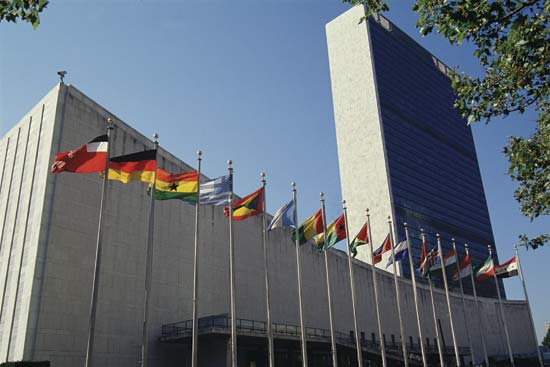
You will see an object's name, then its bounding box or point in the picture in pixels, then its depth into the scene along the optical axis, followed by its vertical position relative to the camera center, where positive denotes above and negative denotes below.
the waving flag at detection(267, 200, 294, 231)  28.11 +8.78
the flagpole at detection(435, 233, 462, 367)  40.97 +8.18
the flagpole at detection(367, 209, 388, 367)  32.46 +1.83
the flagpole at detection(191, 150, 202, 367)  21.89 +3.88
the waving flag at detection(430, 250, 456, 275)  42.00 +8.84
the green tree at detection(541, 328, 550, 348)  126.93 +6.57
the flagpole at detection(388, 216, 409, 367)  35.47 +7.95
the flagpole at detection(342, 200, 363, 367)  30.38 +3.43
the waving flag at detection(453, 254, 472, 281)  43.78 +8.50
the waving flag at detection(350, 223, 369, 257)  33.00 +8.68
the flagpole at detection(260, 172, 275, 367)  26.53 +4.28
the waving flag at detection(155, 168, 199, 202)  22.97 +8.81
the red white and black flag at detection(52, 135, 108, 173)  20.62 +9.19
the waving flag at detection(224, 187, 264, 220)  26.72 +8.94
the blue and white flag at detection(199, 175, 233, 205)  24.95 +9.07
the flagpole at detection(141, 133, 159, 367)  19.78 +4.35
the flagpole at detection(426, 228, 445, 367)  38.86 +2.51
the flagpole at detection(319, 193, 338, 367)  28.61 +7.89
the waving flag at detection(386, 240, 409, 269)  36.91 +8.71
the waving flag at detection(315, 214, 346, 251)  31.00 +8.48
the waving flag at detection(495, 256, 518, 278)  44.66 +8.60
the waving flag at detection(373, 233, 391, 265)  35.38 +8.56
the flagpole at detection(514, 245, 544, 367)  45.59 +7.86
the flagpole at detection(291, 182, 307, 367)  27.61 +8.02
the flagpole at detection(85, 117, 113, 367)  17.46 +3.97
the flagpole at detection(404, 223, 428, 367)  37.64 +2.92
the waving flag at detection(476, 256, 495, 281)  44.69 +8.62
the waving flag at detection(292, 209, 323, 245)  30.14 +8.64
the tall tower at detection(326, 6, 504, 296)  134.00 +65.08
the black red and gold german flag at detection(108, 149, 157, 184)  21.86 +9.10
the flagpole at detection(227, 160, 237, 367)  23.64 +4.71
